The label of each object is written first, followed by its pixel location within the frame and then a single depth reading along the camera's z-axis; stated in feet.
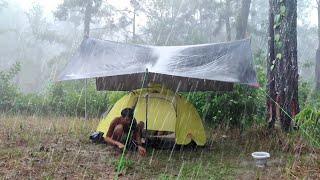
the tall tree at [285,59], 14.69
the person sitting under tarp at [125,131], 14.35
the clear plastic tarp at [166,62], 13.01
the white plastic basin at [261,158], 11.68
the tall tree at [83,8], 45.04
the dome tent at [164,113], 15.57
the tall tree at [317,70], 38.19
